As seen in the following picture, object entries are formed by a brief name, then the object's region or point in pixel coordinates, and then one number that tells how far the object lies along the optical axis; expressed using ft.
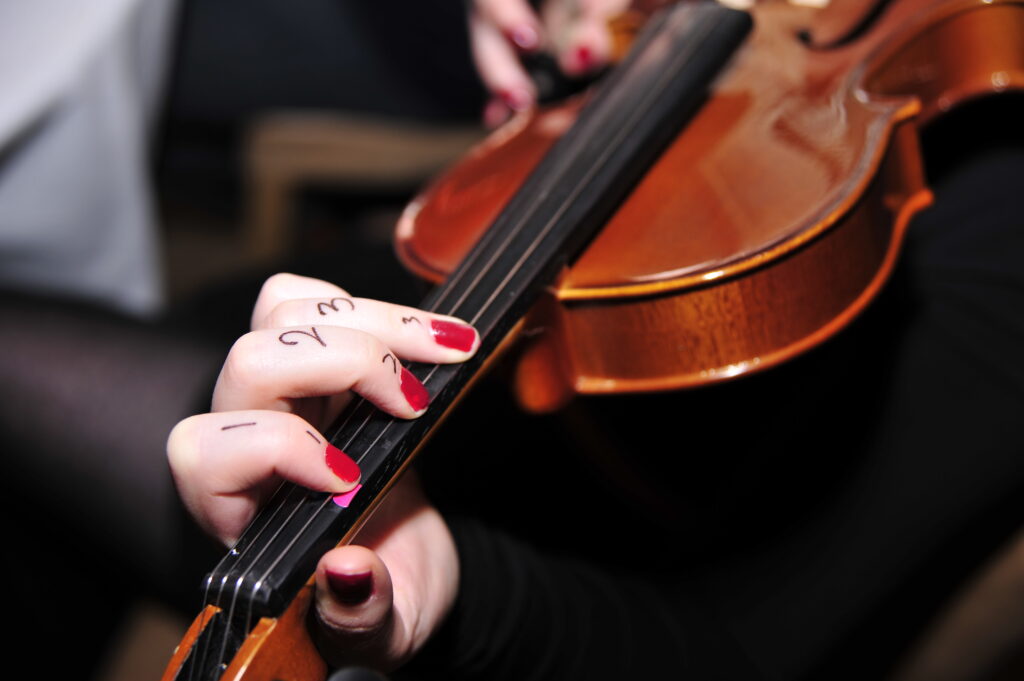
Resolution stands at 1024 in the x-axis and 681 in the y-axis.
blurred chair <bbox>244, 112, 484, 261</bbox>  4.67
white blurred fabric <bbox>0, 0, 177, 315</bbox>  2.58
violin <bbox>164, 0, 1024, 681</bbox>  1.01
